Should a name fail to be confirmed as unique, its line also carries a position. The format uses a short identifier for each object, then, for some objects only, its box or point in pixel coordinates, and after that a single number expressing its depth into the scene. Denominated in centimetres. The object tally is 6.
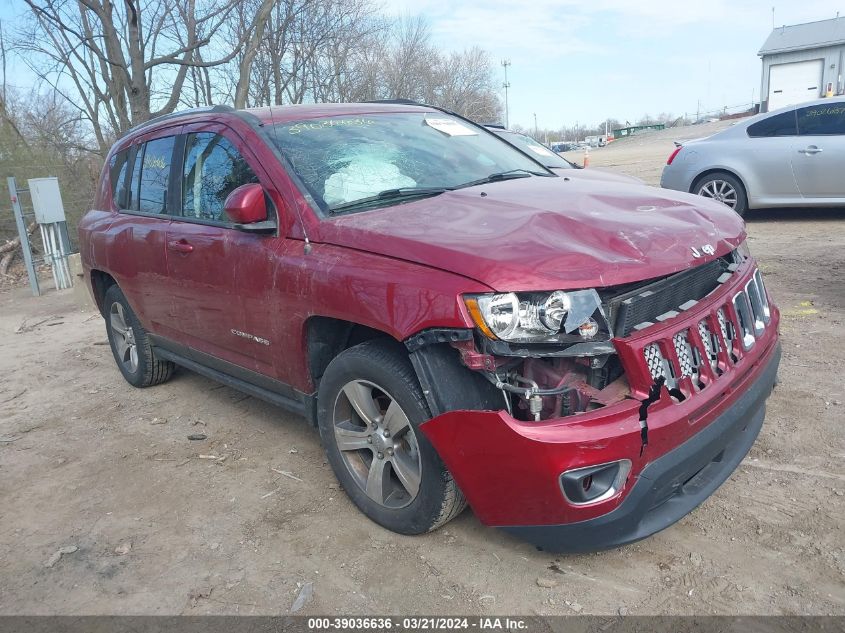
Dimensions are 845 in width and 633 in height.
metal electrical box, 1030
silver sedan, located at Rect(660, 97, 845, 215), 855
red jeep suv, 230
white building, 3728
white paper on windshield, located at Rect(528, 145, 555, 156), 894
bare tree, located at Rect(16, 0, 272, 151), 1152
